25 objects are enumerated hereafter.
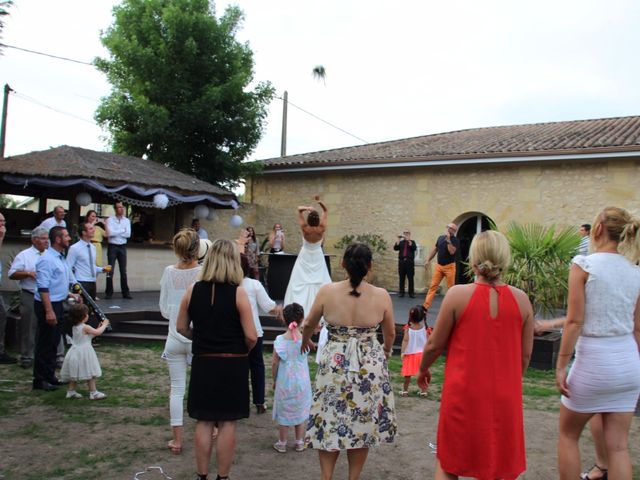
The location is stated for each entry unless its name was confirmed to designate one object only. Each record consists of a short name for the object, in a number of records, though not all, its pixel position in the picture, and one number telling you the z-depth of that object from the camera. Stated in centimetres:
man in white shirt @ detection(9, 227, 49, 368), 695
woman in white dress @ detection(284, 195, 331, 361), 768
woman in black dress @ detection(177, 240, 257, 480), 393
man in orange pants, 1159
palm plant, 869
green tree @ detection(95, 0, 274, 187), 1728
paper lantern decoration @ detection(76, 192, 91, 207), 1281
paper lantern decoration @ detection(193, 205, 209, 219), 1518
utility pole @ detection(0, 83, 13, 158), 2416
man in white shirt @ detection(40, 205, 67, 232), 1052
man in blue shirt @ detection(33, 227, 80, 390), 640
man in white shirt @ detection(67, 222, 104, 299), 813
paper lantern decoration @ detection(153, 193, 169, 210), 1369
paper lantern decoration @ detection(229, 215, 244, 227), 1662
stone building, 1440
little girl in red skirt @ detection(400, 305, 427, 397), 682
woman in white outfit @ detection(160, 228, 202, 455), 469
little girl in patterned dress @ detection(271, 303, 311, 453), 488
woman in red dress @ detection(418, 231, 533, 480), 317
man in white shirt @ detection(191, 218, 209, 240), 1493
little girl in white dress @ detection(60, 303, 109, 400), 626
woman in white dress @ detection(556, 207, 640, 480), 350
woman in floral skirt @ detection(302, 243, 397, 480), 376
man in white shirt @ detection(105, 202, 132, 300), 1206
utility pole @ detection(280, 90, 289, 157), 2744
